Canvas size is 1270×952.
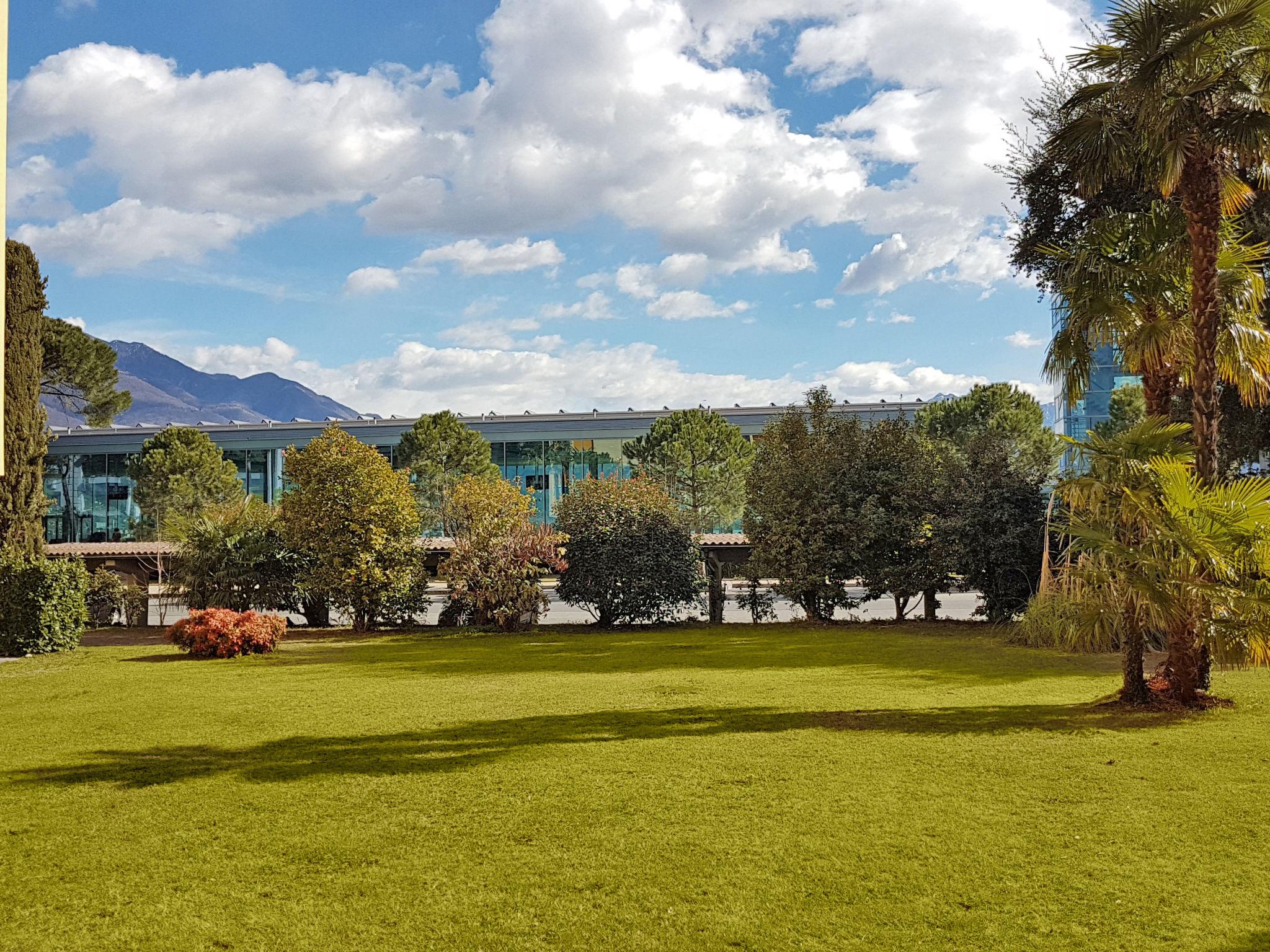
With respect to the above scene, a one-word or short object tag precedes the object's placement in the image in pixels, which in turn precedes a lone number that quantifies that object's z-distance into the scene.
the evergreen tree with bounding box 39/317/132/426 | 33.38
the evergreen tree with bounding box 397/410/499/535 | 42.25
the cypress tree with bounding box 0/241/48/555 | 16.62
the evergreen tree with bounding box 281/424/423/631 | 19.00
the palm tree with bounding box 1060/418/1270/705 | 9.02
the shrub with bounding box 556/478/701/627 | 19.39
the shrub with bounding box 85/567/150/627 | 20.69
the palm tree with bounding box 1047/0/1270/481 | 9.90
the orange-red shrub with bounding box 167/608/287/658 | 15.16
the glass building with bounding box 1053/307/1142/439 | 58.66
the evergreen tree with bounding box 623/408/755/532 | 40.00
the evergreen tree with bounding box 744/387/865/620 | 19.53
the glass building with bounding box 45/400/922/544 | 49.91
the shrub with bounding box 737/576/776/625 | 20.28
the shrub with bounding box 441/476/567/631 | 19.06
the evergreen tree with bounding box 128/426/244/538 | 41.34
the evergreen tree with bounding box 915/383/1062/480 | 38.88
